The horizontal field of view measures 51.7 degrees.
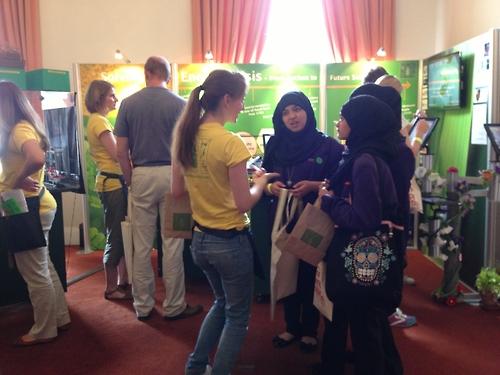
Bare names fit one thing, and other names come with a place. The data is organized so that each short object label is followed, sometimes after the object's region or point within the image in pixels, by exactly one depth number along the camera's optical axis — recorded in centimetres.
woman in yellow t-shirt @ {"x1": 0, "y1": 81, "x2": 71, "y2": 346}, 250
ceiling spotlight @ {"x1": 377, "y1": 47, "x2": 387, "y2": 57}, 482
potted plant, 313
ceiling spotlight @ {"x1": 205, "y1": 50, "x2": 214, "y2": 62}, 500
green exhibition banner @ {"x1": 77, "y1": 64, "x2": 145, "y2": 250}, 467
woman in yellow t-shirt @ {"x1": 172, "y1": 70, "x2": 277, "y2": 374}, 181
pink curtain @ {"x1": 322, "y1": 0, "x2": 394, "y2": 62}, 507
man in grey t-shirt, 288
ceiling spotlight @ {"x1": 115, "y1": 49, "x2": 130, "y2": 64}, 495
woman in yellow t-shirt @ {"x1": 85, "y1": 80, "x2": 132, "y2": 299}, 323
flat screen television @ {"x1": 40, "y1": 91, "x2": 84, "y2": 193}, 363
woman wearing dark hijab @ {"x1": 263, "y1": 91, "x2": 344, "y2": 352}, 236
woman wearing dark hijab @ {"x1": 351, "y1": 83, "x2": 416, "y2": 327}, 197
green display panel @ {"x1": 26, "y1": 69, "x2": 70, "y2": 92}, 409
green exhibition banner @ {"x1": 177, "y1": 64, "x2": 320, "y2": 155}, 477
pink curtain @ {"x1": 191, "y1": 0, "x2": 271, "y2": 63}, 512
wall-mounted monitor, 364
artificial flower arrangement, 327
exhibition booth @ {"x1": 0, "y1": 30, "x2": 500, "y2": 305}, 328
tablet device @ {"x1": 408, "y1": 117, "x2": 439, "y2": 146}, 347
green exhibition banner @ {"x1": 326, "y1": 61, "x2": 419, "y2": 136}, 466
